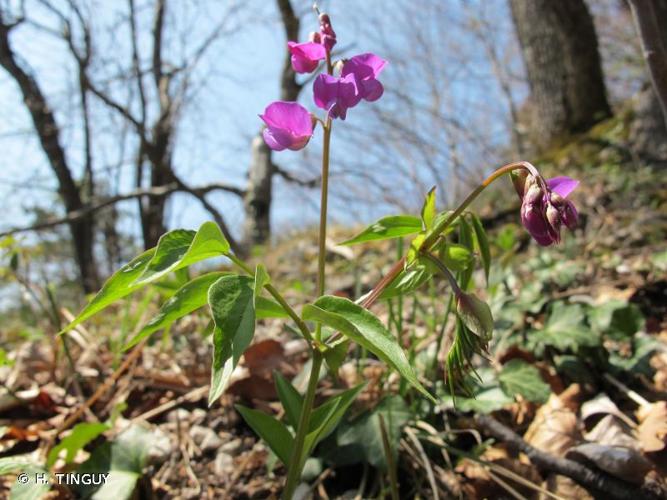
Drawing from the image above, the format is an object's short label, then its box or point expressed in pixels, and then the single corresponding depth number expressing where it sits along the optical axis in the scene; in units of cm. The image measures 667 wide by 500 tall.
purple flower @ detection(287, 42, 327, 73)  21
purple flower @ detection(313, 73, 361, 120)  18
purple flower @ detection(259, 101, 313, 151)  19
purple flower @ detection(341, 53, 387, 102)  19
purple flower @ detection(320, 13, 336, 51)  20
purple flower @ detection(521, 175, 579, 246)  16
